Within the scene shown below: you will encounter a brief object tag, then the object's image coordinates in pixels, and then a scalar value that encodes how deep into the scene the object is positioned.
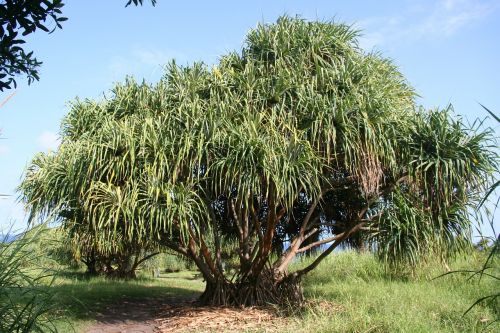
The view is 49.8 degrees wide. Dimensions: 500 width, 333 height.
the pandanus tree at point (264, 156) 7.70
